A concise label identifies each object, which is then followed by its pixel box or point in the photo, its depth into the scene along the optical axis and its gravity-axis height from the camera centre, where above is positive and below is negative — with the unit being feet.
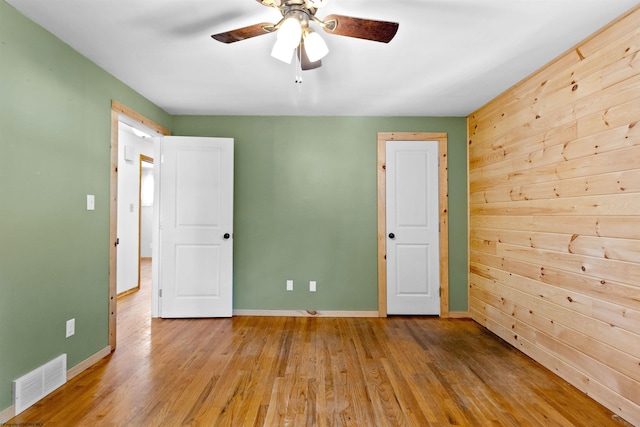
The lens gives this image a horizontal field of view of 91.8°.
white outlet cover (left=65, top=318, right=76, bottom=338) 7.34 -2.67
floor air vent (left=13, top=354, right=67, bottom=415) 6.04 -3.51
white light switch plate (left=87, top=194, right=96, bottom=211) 7.92 +0.35
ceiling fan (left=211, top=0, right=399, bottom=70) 5.01 +3.16
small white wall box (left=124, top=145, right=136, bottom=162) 14.87 +3.05
